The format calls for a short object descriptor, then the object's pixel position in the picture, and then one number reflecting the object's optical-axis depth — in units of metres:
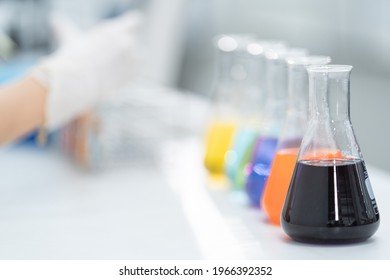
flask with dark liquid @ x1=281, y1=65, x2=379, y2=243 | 0.89
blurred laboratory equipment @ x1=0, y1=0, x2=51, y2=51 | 3.66
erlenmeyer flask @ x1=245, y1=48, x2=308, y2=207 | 1.04
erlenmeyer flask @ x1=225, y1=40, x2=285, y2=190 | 1.13
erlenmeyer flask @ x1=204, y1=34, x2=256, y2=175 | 1.21
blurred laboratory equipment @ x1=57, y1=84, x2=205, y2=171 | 1.34
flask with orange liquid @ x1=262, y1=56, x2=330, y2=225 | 0.98
